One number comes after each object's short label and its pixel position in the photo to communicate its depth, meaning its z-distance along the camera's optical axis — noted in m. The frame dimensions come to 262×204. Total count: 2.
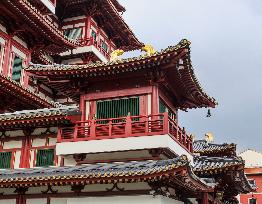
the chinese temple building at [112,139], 18.97
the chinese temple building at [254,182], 62.25
